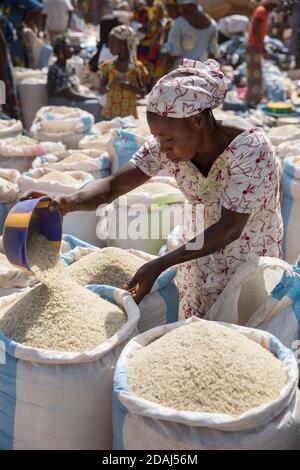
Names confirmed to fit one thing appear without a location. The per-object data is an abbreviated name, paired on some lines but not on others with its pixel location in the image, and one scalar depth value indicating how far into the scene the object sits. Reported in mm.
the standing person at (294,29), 9289
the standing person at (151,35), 6500
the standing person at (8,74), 4617
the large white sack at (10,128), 3463
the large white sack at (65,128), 3627
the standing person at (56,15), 8469
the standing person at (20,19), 5754
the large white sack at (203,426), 1056
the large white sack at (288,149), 2684
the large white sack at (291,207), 2325
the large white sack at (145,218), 2408
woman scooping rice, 1430
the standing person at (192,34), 5250
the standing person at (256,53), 6375
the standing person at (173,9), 5670
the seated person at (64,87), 5172
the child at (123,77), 4277
